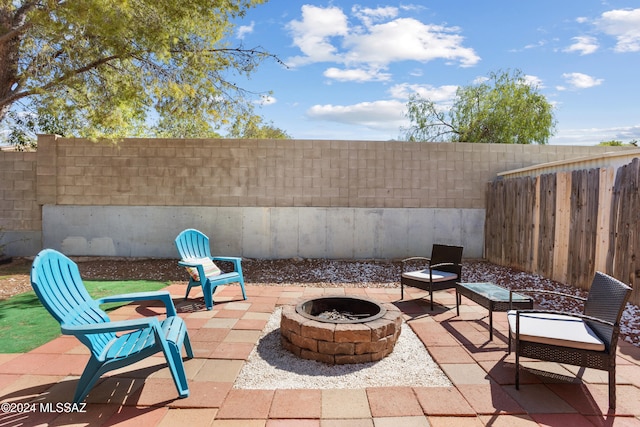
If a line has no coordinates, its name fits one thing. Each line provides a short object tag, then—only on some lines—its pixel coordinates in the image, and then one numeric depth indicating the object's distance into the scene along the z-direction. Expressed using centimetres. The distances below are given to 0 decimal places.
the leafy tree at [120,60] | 512
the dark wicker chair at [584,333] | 231
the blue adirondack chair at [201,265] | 432
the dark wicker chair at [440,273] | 437
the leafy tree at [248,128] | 726
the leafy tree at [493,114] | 1295
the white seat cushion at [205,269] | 458
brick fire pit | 292
